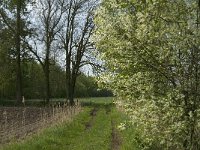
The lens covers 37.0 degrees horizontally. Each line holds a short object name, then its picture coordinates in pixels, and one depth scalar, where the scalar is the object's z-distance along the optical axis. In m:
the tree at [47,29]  43.67
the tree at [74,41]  45.12
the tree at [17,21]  39.43
